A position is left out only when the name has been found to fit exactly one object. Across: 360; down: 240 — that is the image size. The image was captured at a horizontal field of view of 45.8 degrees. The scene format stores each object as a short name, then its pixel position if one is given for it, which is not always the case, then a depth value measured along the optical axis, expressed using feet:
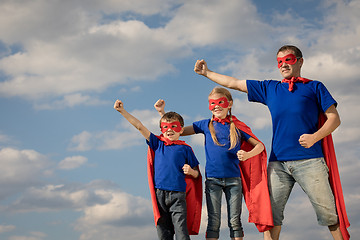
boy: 19.40
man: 16.58
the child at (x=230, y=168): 18.58
